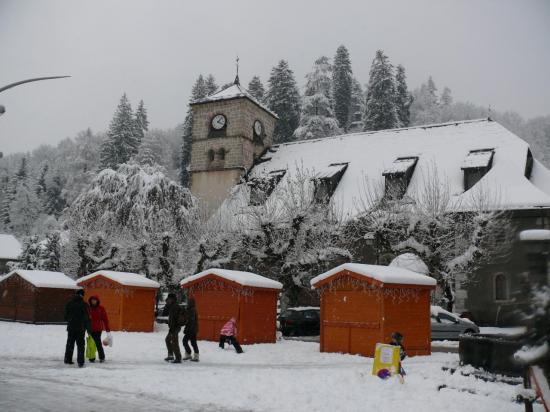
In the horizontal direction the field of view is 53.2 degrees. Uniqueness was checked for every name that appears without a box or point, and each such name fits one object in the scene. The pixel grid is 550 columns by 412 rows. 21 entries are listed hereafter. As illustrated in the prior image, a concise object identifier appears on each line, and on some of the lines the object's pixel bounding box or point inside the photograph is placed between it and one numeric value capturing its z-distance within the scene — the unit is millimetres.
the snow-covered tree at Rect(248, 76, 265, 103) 63844
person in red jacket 13305
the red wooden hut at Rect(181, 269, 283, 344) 19656
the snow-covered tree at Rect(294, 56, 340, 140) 53594
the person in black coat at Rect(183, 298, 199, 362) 14500
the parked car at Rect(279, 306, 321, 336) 25156
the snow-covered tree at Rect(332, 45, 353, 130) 67750
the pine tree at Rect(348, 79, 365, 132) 73325
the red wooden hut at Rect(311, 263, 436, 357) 16406
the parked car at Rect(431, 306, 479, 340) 23016
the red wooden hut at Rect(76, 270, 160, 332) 22922
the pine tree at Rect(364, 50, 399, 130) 53188
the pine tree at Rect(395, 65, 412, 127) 59500
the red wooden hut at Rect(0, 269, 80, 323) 25109
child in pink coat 17125
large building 29406
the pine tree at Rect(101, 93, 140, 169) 59697
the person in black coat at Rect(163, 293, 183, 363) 13875
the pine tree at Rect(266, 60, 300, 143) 58188
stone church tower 43031
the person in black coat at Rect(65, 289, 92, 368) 12547
